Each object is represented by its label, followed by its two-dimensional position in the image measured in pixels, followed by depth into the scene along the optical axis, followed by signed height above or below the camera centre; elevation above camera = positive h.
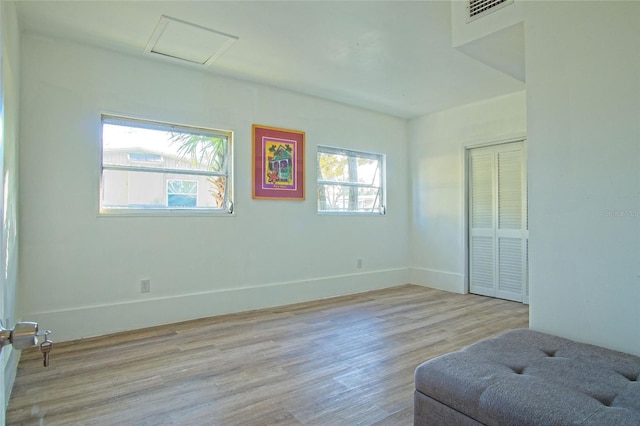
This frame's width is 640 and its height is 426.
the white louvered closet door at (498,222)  4.45 -0.08
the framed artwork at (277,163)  4.11 +0.61
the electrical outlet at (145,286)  3.42 -0.64
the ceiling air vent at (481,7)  2.18 +1.26
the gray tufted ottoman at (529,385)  1.15 -0.59
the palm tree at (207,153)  3.74 +0.66
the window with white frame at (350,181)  4.79 +0.47
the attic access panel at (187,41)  2.83 +1.45
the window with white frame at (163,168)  3.36 +0.47
